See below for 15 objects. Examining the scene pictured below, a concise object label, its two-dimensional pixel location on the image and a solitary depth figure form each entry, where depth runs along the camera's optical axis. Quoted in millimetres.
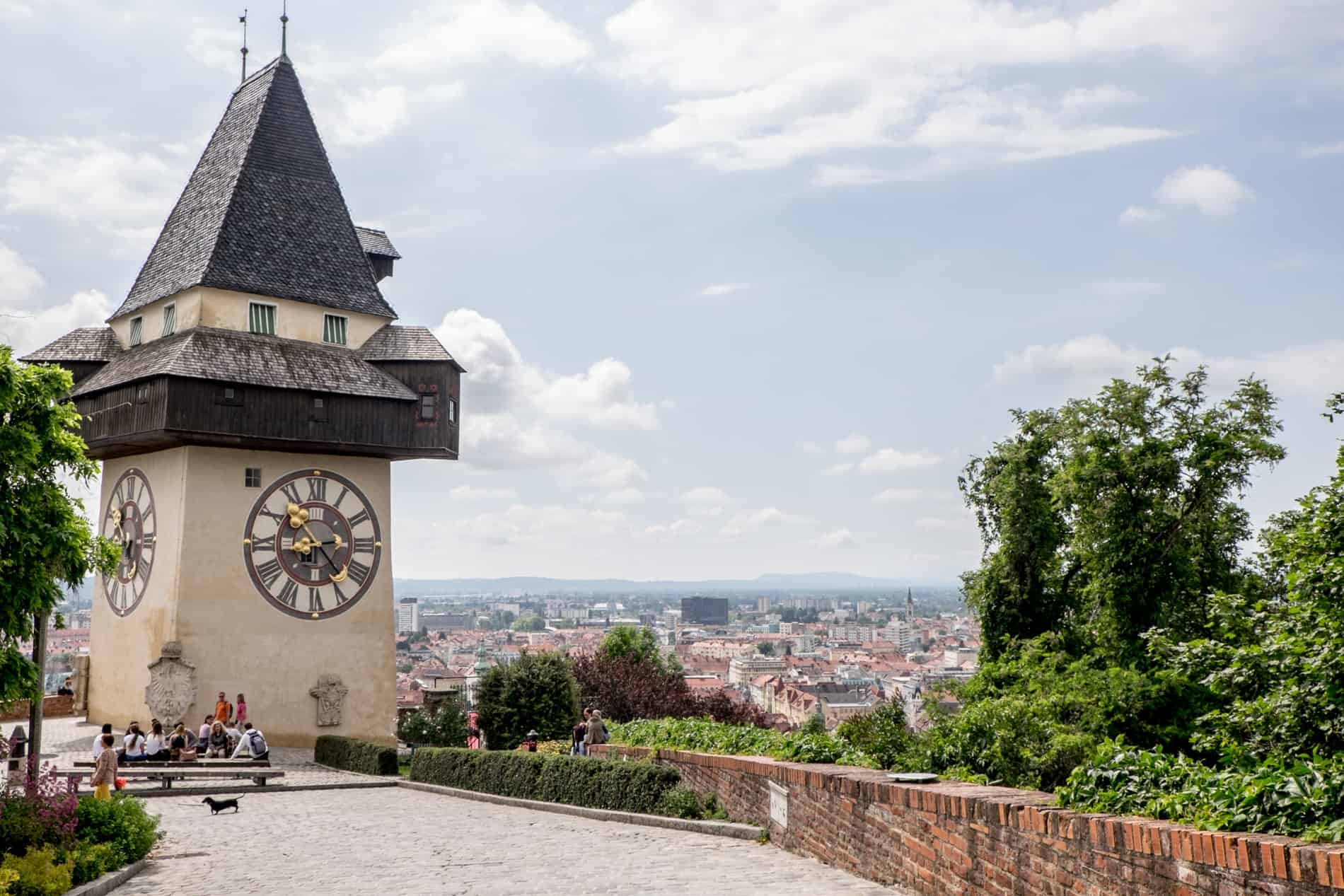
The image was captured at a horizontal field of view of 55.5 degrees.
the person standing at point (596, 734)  24594
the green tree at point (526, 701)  36188
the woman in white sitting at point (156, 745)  24903
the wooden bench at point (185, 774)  22500
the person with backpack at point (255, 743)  26188
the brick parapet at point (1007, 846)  5691
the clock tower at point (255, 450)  30891
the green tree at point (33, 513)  12461
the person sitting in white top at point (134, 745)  24578
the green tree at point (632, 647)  52956
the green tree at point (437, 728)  38406
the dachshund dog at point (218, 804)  19203
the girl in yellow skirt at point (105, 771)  18094
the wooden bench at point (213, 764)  24062
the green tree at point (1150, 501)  27562
